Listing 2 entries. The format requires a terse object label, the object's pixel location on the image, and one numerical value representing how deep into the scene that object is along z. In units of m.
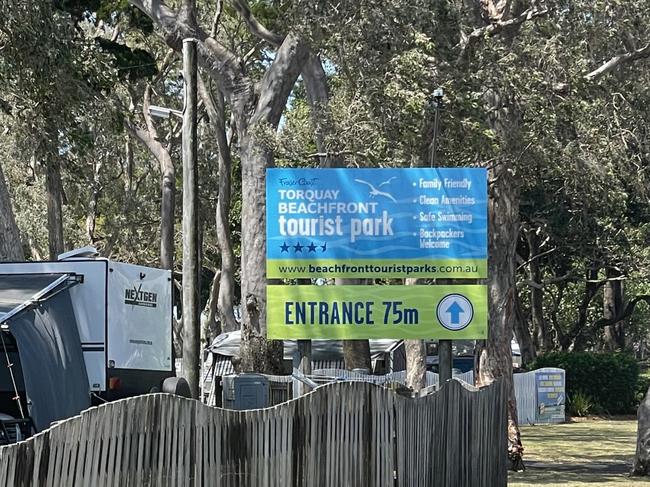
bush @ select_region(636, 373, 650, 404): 43.88
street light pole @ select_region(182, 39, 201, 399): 20.05
